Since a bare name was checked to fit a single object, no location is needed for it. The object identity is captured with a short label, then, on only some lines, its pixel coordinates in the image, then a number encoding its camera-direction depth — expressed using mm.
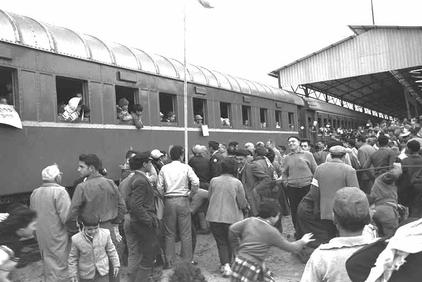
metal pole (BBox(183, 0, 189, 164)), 8039
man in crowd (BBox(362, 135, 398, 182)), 6517
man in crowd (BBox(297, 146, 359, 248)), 4824
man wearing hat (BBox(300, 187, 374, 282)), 2035
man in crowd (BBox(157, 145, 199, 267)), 5430
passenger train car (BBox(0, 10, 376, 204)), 5910
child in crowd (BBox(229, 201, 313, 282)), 3321
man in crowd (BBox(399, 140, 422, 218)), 3646
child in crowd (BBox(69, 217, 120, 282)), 3920
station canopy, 18875
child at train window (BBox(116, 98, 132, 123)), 7703
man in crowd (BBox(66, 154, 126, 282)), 4191
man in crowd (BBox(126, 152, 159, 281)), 4621
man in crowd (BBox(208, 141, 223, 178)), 6902
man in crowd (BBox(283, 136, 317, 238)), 6109
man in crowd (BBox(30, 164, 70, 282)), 4277
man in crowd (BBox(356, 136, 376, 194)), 6902
